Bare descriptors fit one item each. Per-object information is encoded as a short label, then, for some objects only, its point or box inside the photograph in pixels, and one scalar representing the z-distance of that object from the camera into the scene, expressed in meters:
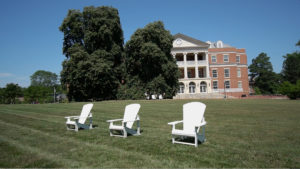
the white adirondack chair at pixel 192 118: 5.82
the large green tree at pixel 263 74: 69.88
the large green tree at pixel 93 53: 32.56
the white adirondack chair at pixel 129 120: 6.96
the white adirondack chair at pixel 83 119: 8.55
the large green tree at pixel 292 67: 66.81
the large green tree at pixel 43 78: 105.75
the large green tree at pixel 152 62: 32.34
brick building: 49.78
